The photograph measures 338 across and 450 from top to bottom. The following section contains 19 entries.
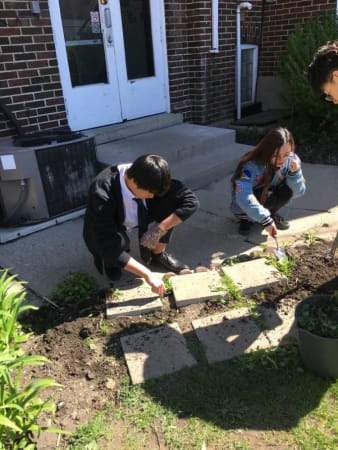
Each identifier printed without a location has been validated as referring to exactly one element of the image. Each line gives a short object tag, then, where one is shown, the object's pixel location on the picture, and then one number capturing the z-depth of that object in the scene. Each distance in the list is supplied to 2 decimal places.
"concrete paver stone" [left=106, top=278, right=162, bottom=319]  2.45
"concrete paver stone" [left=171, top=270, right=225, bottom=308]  2.54
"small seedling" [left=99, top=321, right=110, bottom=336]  2.33
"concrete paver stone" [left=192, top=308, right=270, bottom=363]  2.18
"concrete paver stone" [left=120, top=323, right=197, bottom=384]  2.07
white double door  4.37
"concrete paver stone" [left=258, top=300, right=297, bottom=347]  2.26
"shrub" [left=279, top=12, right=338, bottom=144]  5.38
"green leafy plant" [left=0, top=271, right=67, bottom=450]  1.53
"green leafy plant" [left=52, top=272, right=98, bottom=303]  2.61
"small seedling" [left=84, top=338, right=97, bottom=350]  2.23
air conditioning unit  3.33
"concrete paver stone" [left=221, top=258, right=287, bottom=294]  2.62
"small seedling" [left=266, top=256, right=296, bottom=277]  2.76
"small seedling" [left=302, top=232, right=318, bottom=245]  3.16
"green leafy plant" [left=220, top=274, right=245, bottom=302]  2.56
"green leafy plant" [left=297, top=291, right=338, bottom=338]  1.90
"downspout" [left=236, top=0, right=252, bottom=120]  5.80
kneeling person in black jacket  2.21
